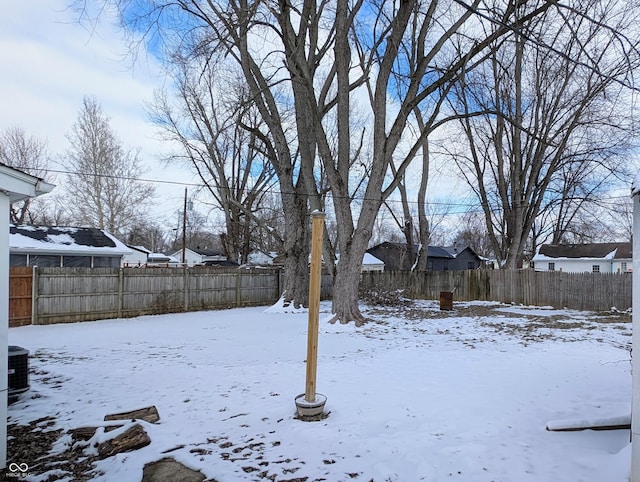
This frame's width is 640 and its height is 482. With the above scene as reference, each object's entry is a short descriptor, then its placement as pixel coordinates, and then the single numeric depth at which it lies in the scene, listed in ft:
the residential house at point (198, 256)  146.41
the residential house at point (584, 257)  111.75
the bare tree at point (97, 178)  82.99
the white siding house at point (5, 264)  9.77
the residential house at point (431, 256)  121.39
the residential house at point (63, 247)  48.96
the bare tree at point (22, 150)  80.89
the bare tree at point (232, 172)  73.56
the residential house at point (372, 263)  120.98
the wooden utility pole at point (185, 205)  88.56
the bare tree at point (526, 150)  52.54
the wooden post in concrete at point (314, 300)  14.11
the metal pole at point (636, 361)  8.62
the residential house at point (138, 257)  88.80
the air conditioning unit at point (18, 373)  15.75
